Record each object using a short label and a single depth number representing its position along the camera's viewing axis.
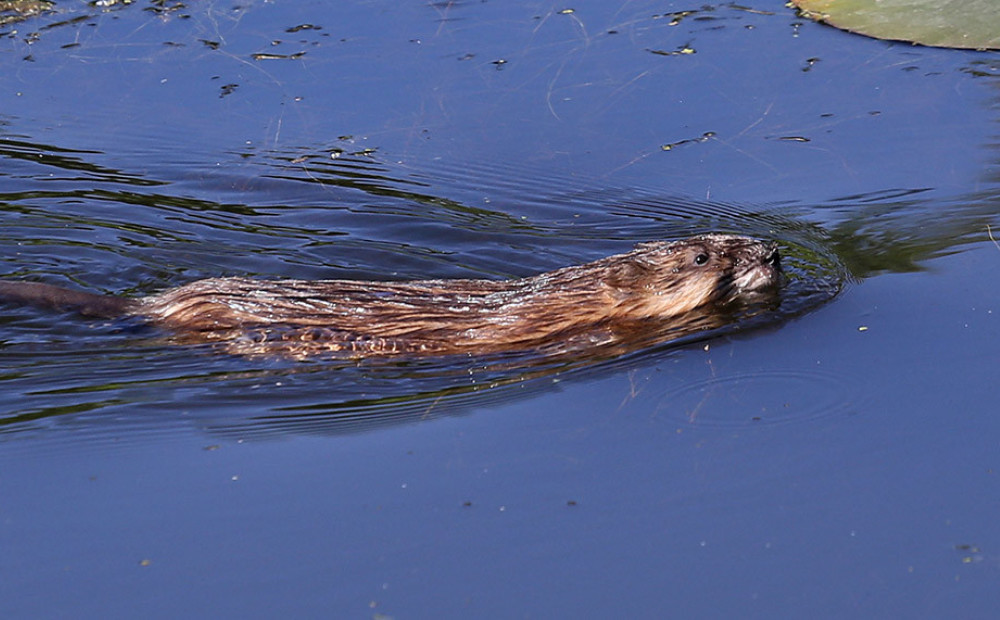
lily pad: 14.69
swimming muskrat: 10.34
